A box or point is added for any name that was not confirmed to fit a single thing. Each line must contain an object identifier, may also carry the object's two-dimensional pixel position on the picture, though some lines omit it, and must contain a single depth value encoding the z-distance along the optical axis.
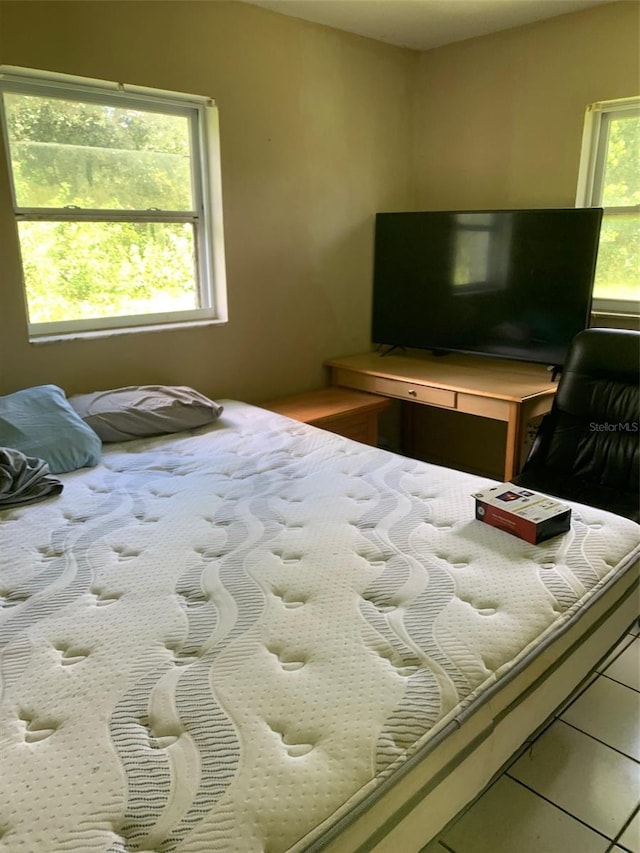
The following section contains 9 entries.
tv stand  2.83
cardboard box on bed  1.64
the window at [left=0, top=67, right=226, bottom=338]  2.52
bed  0.93
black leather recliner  2.43
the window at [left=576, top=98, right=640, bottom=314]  3.01
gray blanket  1.93
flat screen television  2.92
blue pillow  2.19
